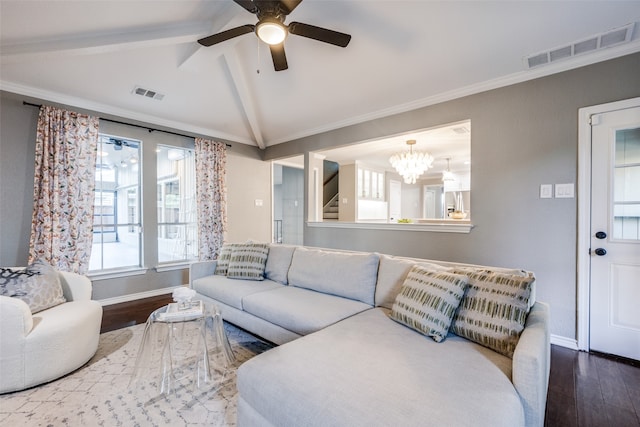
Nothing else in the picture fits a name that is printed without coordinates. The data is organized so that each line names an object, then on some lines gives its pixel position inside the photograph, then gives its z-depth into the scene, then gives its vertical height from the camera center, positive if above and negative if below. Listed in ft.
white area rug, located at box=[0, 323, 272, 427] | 5.32 -3.96
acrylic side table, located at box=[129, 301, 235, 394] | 6.36 -3.82
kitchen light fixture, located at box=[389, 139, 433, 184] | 16.95 +2.90
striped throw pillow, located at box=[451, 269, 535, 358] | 4.87 -1.85
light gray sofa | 3.43 -2.42
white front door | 7.82 -0.69
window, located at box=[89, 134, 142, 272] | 12.62 +0.19
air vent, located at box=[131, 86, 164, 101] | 11.45 +4.94
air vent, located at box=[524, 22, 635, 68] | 7.40 +4.62
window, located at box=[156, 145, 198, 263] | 14.53 +0.32
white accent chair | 5.96 -2.98
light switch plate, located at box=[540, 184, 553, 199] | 8.84 +0.60
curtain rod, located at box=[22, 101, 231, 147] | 10.58 +4.04
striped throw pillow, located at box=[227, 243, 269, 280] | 10.14 -1.88
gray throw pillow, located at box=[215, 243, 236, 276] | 10.96 -1.97
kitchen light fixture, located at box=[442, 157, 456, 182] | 20.82 +2.48
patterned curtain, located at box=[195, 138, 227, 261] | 15.16 +0.85
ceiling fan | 6.28 +4.42
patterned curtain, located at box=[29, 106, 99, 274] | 10.48 +0.87
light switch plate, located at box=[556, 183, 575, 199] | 8.53 +0.58
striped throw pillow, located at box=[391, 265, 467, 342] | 5.38 -1.86
